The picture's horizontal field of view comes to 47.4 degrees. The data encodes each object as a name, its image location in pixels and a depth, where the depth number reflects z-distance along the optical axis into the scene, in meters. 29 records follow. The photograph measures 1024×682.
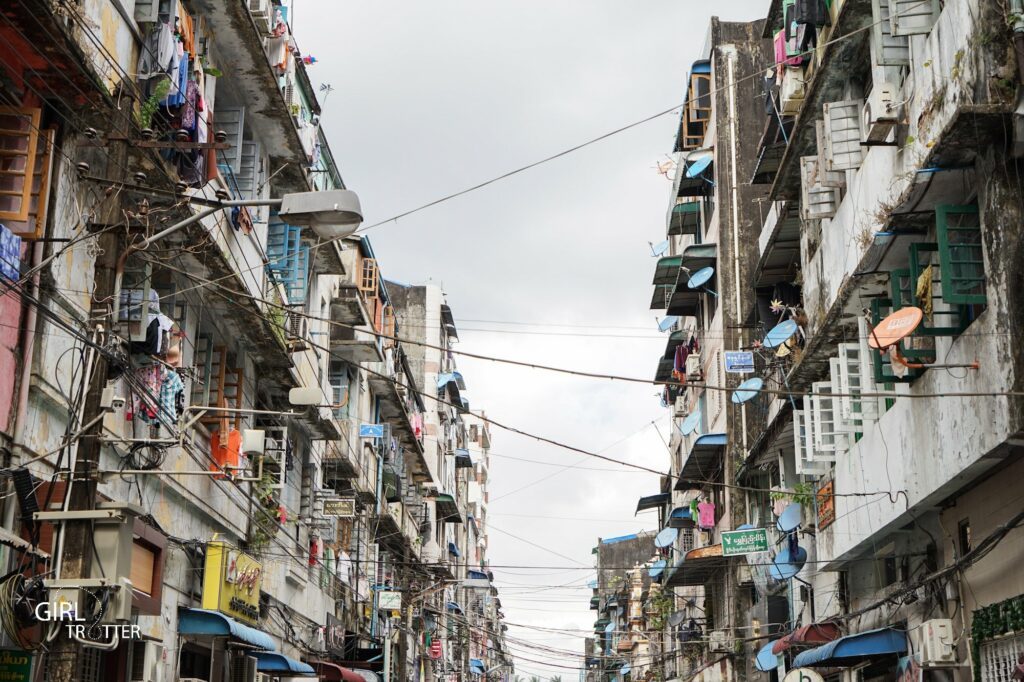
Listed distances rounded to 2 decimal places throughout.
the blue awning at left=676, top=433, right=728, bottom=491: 33.31
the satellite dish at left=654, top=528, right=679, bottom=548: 40.14
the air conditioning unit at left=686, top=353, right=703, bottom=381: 36.25
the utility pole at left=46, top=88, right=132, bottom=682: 8.66
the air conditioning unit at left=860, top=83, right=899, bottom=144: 14.80
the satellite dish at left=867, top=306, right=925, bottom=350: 12.87
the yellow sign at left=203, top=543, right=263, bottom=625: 18.58
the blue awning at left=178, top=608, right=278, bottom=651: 17.70
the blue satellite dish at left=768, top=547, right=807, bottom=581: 24.55
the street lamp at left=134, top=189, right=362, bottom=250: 10.03
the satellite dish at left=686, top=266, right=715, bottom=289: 33.59
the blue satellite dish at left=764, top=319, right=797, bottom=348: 23.33
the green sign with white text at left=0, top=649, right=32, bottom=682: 11.35
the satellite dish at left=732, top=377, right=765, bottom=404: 29.30
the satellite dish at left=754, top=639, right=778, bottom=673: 25.95
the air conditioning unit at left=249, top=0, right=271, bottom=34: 19.62
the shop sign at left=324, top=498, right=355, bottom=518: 28.84
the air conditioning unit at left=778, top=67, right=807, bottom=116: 20.70
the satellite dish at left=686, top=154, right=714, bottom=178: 33.66
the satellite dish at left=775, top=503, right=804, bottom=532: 23.44
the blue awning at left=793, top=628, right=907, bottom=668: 17.17
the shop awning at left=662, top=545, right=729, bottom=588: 33.83
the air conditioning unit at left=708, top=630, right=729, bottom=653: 33.90
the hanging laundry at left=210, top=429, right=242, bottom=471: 19.25
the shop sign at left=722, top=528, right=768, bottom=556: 25.20
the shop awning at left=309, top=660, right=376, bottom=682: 25.59
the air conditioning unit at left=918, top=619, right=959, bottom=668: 15.12
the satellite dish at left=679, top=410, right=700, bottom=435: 36.12
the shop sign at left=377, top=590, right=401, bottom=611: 36.34
